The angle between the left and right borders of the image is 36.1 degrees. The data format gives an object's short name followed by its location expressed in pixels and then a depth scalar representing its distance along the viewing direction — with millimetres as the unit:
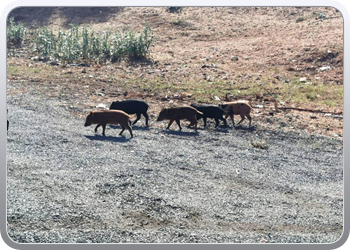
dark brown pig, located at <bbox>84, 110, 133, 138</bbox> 9766
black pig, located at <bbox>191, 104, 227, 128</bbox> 11133
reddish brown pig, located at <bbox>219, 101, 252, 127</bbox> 11242
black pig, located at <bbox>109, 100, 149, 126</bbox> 11117
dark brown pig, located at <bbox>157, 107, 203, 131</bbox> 10641
